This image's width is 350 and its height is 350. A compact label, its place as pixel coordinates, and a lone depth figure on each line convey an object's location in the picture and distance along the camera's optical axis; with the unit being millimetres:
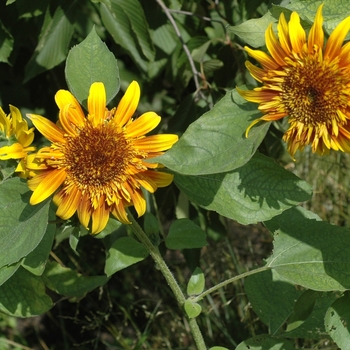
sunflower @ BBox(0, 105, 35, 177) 932
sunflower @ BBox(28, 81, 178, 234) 921
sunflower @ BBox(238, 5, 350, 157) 909
